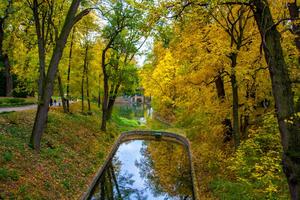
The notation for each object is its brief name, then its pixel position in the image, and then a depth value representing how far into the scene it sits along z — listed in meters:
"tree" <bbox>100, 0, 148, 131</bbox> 25.83
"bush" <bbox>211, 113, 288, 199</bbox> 10.67
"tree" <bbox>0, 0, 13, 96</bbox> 36.00
